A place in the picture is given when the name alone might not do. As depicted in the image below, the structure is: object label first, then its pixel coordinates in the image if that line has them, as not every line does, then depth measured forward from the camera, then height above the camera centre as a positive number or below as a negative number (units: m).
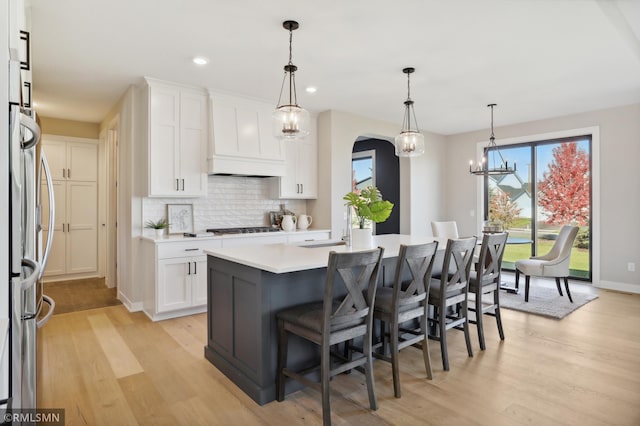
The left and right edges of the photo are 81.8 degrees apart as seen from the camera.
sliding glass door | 6.03 +0.26
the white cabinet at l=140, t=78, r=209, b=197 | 4.24 +0.90
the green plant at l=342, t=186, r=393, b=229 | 2.99 +0.05
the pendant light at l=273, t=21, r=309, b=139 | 3.18 +0.79
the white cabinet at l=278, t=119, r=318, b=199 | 5.46 +0.65
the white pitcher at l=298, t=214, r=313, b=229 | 5.66 -0.15
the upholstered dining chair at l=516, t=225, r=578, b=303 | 4.78 -0.71
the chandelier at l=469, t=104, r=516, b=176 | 6.88 +1.05
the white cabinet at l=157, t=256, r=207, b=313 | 4.03 -0.80
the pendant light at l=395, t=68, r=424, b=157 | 4.04 +0.75
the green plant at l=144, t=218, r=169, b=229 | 4.37 -0.14
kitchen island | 2.40 -0.64
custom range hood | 4.62 +0.95
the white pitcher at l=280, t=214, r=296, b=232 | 5.28 -0.16
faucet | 3.15 -0.20
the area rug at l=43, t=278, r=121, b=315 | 4.62 -1.15
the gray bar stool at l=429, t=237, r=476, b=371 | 2.83 -0.63
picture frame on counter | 4.62 -0.07
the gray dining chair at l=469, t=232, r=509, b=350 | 3.23 -0.61
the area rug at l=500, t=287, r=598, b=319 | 4.32 -1.16
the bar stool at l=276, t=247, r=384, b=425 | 2.10 -0.67
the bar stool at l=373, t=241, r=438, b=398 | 2.46 -0.62
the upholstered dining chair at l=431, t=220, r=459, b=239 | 5.70 -0.28
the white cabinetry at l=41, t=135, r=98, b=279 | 6.06 +0.11
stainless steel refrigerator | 1.29 -0.14
